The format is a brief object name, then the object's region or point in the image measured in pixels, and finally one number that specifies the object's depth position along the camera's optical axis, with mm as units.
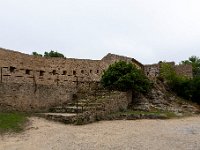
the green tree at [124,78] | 11041
